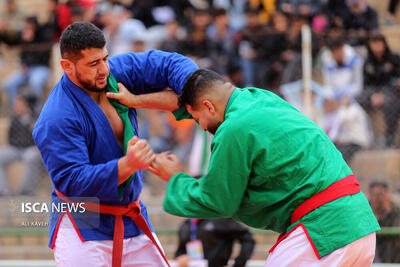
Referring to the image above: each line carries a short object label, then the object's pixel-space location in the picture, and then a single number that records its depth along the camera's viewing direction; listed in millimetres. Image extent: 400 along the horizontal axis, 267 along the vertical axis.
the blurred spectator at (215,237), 10414
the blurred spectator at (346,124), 13945
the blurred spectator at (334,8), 16562
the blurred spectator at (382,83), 14062
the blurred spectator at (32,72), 15742
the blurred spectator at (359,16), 16422
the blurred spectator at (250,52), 15195
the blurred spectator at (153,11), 17937
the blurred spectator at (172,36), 15016
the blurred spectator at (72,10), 17047
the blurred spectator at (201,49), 14981
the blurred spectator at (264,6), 17156
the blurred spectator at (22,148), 15023
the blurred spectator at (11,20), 18328
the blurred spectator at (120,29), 15281
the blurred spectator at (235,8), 17578
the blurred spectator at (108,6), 17747
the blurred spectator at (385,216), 12242
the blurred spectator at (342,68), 14359
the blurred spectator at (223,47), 15211
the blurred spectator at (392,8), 18627
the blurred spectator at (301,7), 16367
